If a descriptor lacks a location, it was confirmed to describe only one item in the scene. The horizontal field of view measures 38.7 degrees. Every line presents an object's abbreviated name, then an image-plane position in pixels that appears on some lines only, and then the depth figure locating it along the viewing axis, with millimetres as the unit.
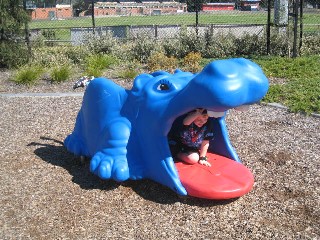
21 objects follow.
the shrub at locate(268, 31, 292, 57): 12430
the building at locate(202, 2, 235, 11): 72375
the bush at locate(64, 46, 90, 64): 11336
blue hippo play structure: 3170
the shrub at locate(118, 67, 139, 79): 9152
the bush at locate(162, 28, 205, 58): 12133
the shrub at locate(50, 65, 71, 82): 9125
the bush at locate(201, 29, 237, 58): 12398
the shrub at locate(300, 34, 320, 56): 12578
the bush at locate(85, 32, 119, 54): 11812
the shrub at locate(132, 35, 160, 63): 11625
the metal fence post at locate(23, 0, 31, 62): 11859
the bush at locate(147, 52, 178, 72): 9767
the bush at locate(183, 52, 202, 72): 9703
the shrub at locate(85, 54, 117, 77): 9398
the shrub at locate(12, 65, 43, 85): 9094
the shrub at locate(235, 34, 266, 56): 12883
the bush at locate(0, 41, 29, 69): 10961
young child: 4043
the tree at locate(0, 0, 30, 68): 10961
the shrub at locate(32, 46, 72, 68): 10914
